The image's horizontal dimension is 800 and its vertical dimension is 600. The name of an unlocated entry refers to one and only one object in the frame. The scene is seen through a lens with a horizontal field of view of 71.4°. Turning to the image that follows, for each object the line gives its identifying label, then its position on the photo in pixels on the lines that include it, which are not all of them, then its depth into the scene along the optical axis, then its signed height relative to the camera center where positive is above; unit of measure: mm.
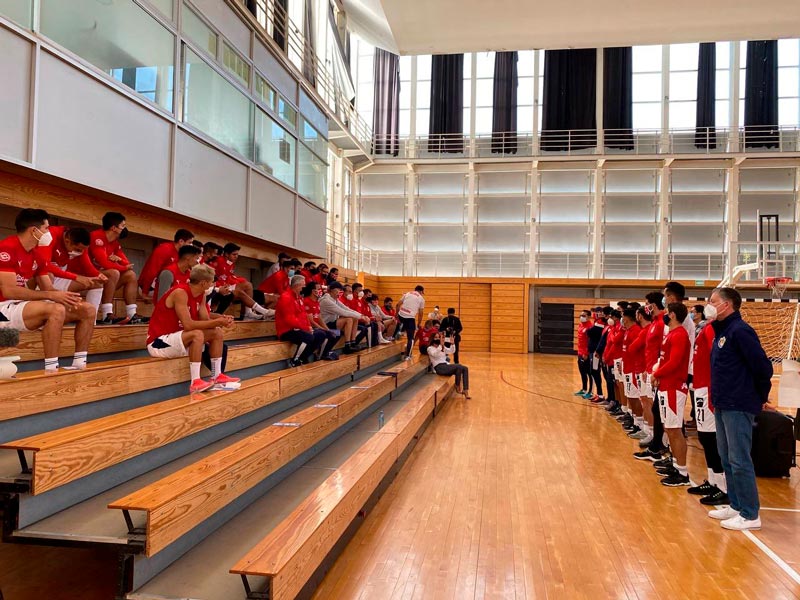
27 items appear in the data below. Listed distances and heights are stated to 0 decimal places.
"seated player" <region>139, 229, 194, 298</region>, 5078 +384
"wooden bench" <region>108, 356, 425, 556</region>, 2221 -827
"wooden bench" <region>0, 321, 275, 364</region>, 3221 -262
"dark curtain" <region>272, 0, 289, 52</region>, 8804 +4562
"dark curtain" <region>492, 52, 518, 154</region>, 19594 +7499
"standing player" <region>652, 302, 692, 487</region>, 4336 -542
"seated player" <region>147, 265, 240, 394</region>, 3844 -177
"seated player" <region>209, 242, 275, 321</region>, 6015 +191
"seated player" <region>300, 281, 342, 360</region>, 6430 -154
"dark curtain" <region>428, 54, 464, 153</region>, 19859 +7432
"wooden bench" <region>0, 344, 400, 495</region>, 2293 -642
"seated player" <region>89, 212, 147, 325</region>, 4277 +301
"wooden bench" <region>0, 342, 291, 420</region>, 2584 -443
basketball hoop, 12188 +764
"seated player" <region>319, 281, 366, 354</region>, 7540 -101
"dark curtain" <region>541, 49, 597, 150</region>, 19141 +7422
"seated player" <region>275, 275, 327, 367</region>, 5871 -205
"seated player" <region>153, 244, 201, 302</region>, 4188 +309
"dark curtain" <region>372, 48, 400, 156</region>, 19859 +7515
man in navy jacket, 3434 -444
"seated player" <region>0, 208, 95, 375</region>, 3020 +7
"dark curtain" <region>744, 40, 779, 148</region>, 18234 +7352
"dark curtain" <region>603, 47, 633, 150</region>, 19031 +7498
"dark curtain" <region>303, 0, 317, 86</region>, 11219 +5422
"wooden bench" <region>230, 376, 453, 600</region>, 2158 -1023
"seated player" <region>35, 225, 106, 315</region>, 3658 +279
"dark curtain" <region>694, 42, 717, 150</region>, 18562 +7470
